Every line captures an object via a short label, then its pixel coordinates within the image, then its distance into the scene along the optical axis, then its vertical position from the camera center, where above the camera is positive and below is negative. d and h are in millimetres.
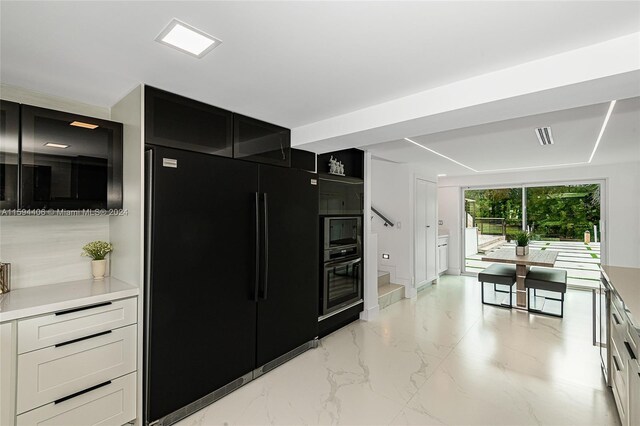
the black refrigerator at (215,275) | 2090 -486
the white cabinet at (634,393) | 1553 -935
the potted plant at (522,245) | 5016 -495
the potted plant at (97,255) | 2383 -332
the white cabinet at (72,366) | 1665 -911
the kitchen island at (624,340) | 1594 -748
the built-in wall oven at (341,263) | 3504 -595
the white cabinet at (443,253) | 6805 -887
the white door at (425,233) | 5586 -361
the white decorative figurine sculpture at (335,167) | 3789 +572
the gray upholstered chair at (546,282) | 4266 -947
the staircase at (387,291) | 4727 -1233
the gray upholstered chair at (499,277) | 4633 -951
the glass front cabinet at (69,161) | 1963 +350
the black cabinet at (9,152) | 1864 +362
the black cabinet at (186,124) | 2158 +675
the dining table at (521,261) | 4471 -683
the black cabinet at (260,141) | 2693 +672
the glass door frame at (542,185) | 5484 +200
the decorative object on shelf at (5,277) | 1990 -425
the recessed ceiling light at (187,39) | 1500 +898
